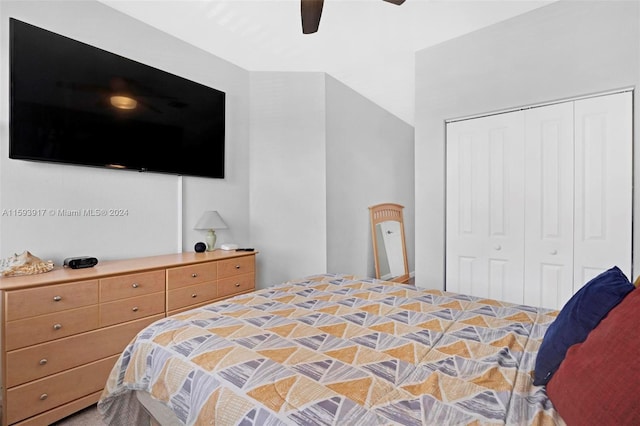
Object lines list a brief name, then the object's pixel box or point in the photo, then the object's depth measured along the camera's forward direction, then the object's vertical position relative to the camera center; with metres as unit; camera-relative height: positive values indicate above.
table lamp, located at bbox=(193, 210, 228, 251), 2.99 -0.12
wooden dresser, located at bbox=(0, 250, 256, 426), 1.64 -0.68
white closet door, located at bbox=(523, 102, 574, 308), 2.41 +0.07
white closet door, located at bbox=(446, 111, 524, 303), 2.66 +0.06
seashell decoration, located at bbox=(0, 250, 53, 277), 1.82 -0.33
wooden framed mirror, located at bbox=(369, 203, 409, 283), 4.78 -0.46
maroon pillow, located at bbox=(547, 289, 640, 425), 0.63 -0.37
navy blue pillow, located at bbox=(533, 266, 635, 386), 0.95 -0.33
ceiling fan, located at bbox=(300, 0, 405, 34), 1.79 +1.18
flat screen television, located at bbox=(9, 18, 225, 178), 2.04 +0.79
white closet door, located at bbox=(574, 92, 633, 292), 2.20 +0.21
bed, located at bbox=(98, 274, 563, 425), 0.86 -0.53
